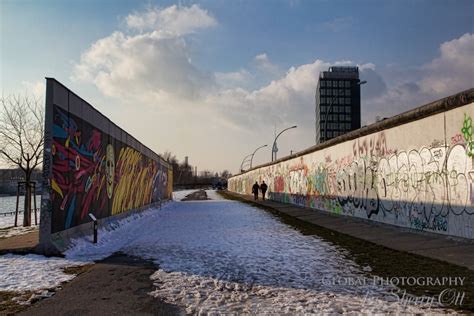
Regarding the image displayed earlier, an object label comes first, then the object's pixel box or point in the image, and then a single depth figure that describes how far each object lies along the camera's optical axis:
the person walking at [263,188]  38.22
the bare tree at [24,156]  18.45
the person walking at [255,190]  39.78
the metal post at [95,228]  11.80
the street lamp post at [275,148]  50.39
